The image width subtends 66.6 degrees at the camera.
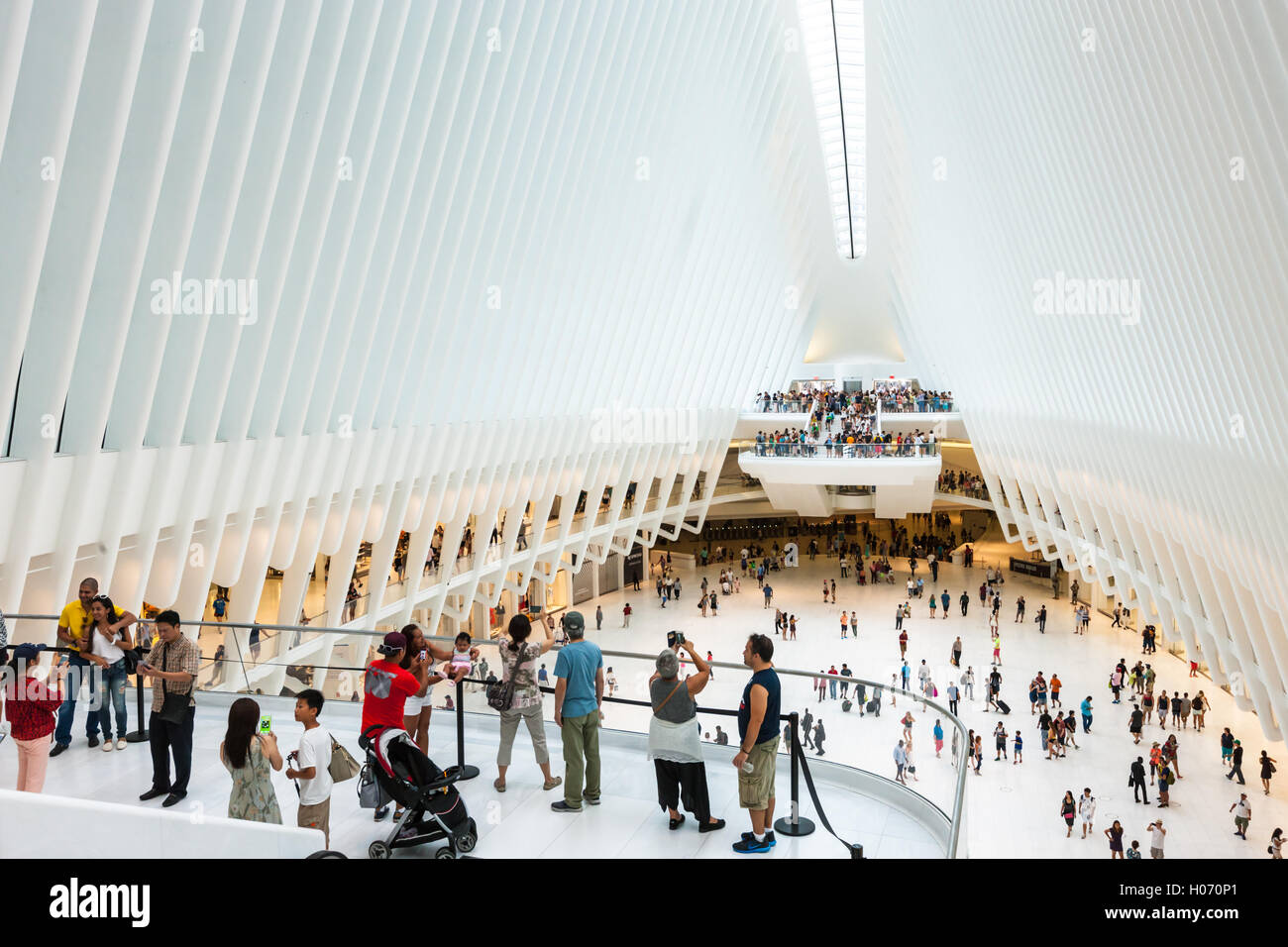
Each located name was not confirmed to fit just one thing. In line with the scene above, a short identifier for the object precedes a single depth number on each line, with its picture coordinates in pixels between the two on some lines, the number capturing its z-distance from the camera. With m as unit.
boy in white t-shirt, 4.92
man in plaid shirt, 5.71
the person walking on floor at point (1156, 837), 15.65
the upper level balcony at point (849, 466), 32.56
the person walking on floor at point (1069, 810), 17.09
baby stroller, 4.96
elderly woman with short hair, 5.48
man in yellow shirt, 6.66
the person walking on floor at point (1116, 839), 15.75
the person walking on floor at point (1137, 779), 18.47
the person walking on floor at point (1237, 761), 19.09
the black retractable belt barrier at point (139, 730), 6.84
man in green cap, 5.77
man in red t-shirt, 5.42
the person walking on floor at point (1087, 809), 16.92
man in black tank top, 5.21
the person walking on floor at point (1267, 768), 18.52
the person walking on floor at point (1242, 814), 16.84
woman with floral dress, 4.63
